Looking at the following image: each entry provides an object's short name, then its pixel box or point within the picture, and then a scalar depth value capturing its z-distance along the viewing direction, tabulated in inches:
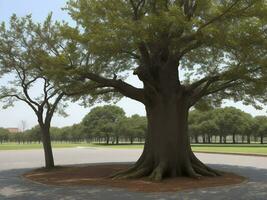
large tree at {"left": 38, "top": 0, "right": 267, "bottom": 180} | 591.2
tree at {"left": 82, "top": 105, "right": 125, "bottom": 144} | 3782.0
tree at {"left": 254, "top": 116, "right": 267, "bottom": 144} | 3572.8
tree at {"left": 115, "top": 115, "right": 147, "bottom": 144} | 3668.8
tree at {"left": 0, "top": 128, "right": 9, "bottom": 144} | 5867.6
